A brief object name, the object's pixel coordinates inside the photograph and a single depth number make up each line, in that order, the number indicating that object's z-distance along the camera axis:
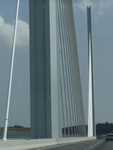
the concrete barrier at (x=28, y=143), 16.71
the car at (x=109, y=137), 53.56
